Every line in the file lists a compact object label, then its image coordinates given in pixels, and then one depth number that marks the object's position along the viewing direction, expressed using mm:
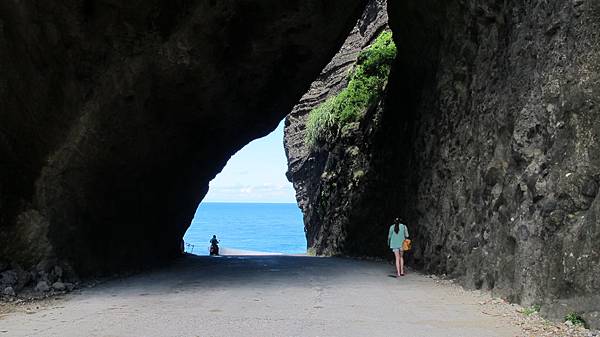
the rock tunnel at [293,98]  7645
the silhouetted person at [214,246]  26672
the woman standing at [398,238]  12305
